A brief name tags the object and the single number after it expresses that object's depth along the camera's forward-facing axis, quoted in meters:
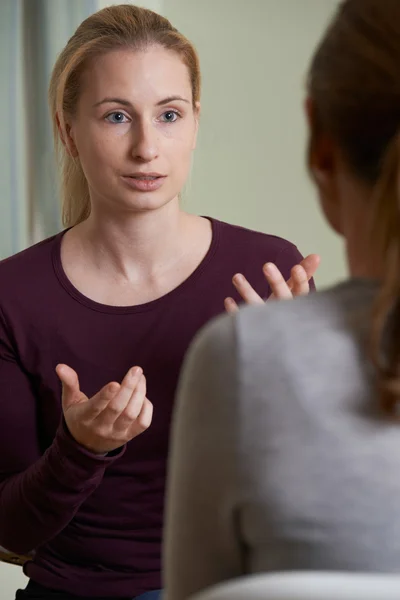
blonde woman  1.77
